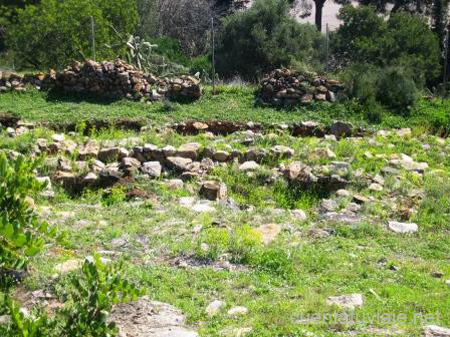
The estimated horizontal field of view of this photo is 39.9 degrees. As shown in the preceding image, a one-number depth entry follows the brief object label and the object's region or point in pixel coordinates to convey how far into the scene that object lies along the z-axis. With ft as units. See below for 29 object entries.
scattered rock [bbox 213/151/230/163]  30.37
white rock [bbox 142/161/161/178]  27.68
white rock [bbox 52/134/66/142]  31.91
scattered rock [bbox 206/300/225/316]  15.47
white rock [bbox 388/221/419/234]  22.65
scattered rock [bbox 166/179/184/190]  26.32
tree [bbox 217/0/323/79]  58.34
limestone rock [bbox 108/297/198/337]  14.53
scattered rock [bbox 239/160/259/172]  28.50
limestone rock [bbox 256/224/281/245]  20.72
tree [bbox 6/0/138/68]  50.90
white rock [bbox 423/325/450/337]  14.42
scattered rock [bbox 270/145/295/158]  30.27
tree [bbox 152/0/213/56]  72.13
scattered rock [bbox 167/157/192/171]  28.81
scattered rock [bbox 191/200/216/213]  23.41
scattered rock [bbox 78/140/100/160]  29.73
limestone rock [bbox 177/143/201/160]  30.25
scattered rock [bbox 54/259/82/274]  17.15
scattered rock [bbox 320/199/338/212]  24.79
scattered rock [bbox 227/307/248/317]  15.38
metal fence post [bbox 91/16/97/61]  47.24
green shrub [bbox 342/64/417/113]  43.52
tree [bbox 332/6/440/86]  52.54
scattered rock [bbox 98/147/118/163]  29.60
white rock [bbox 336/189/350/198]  26.28
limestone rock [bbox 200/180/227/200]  25.72
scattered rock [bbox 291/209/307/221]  23.47
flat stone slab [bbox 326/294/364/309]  15.81
